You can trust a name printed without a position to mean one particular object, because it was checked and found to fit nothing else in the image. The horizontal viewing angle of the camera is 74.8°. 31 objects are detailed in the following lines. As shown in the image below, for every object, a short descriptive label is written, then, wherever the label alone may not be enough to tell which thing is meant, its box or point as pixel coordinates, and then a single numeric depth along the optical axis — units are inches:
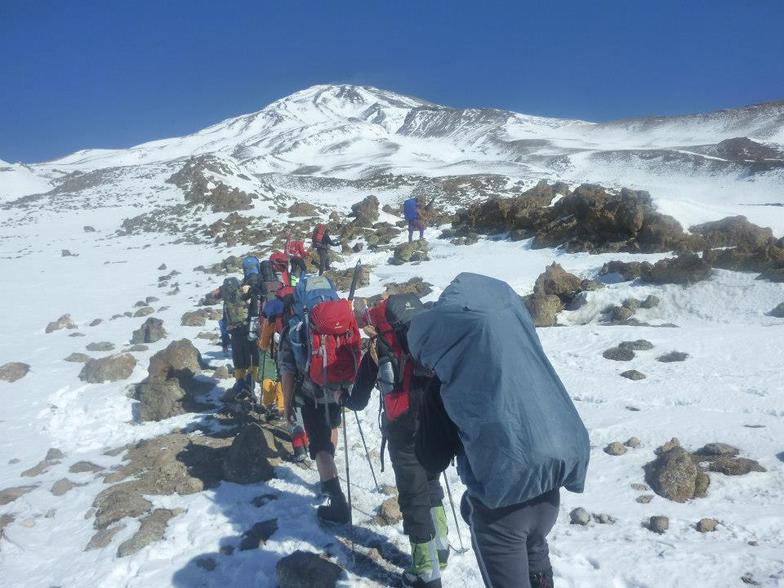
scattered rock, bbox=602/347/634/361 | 267.1
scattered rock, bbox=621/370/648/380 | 244.2
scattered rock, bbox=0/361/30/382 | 337.4
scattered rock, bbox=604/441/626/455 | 183.9
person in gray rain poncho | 78.0
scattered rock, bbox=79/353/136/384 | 324.8
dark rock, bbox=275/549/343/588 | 134.3
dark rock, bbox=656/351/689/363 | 257.1
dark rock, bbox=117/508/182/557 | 154.9
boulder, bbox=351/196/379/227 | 840.9
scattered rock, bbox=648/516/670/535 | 142.1
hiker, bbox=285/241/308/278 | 341.0
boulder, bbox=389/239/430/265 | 566.3
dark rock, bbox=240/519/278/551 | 157.6
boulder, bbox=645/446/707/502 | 155.9
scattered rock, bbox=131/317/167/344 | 401.4
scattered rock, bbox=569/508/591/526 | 151.1
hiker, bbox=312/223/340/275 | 505.0
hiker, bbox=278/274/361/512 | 149.0
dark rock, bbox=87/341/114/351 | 396.8
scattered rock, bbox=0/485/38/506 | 192.5
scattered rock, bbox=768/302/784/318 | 306.2
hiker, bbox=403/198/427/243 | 631.2
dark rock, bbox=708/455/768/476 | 161.0
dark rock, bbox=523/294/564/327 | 339.9
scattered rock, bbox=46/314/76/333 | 459.1
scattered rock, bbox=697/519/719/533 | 139.6
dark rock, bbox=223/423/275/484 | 193.5
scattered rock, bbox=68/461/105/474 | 217.0
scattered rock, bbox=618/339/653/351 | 274.5
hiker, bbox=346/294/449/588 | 120.0
